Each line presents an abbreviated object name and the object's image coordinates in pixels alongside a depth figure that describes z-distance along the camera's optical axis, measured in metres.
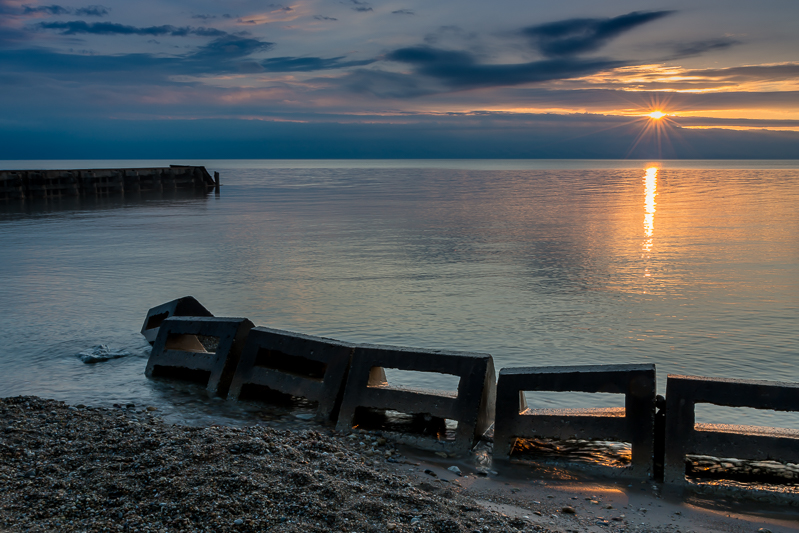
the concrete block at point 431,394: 5.57
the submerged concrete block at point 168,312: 8.41
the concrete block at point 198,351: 6.99
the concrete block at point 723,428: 4.67
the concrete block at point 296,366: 6.23
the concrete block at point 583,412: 5.02
